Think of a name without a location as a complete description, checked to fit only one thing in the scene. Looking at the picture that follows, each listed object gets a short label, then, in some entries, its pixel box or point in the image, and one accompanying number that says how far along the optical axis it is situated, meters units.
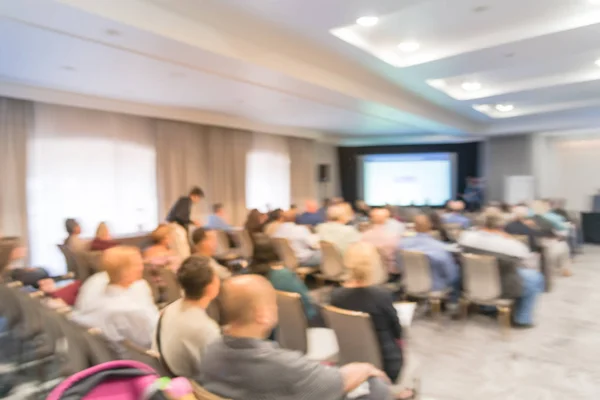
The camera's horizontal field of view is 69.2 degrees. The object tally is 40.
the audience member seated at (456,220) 8.26
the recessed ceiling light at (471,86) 7.89
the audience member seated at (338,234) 6.13
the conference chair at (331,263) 5.83
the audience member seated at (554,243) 6.93
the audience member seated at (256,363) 1.62
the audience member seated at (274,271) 3.43
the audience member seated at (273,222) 6.89
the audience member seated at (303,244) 6.47
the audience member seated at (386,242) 5.63
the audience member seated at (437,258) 4.90
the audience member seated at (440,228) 7.48
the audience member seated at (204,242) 4.00
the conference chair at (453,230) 7.28
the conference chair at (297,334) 2.96
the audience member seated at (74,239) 5.54
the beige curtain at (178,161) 9.04
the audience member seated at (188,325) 2.16
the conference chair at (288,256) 6.21
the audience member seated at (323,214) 8.69
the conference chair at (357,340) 2.58
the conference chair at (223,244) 7.79
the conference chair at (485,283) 4.49
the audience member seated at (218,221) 8.41
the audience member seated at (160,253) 4.40
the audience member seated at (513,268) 4.56
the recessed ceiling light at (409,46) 5.65
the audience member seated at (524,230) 6.12
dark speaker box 14.03
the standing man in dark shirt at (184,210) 7.46
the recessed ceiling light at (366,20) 4.33
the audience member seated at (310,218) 8.46
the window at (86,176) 7.23
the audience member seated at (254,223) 7.01
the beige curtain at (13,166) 6.64
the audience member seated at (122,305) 2.61
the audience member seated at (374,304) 2.67
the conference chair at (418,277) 4.90
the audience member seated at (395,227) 6.33
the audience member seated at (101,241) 5.23
